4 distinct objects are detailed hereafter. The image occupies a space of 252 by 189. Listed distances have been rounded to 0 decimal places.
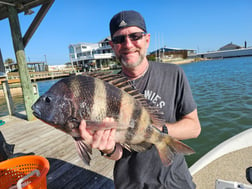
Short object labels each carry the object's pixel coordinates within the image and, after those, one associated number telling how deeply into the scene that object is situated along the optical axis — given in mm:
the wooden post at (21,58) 4965
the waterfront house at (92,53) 52906
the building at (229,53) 68606
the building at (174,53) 65850
